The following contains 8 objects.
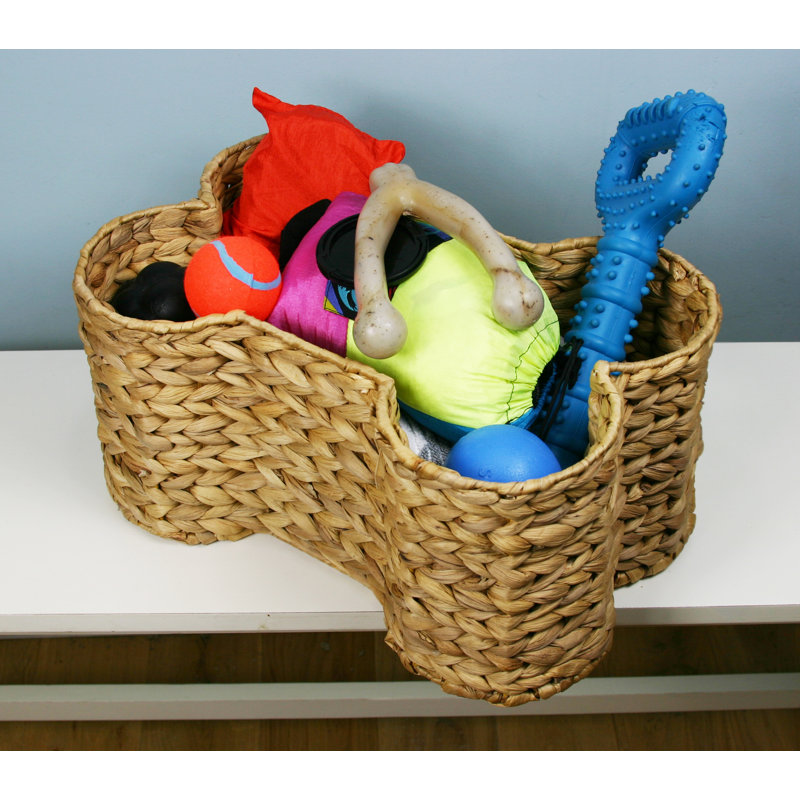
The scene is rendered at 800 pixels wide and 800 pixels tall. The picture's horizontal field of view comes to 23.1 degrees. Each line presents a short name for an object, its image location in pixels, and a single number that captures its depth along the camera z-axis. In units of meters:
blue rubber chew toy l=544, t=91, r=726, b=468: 1.29
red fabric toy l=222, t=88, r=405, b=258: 1.40
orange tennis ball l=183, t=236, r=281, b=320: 1.30
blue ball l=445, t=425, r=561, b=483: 1.22
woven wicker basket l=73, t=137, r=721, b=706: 1.21
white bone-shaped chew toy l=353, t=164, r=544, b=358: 1.23
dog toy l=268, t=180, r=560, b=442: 1.27
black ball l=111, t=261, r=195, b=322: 1.33
